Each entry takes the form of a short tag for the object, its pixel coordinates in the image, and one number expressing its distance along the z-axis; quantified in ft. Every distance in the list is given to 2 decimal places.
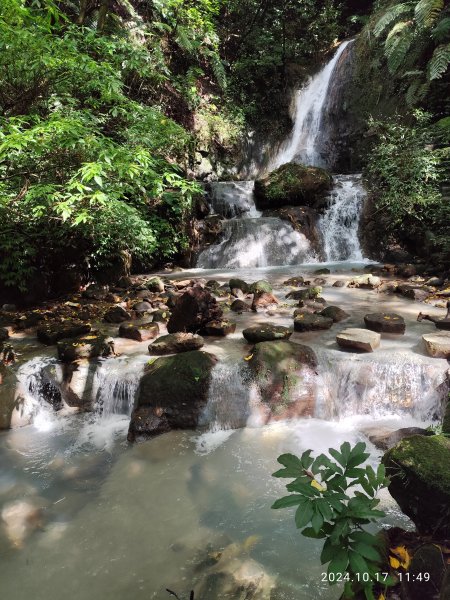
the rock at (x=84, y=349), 14.60
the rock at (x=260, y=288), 21.73
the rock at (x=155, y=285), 24.73
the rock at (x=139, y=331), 16.63
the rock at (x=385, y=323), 15.79
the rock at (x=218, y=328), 16.44
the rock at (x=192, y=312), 16.39
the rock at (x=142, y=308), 20.33
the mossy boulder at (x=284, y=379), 12.51
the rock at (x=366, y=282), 24.31
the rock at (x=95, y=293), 24.11
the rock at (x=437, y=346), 13.32
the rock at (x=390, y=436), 10.02
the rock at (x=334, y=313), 17.92
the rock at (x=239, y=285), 23.89
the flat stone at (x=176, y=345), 14.76
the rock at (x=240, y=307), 20.39
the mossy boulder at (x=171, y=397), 11.98
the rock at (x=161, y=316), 18.67
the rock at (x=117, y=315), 19.36
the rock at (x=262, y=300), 20.43
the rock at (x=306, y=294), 21.83
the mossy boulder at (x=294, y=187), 38.37
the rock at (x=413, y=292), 21.24
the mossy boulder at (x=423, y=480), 5.87
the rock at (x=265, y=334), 14.88
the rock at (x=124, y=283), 26.36
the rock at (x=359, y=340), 14.17
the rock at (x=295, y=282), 25.66
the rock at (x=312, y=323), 16.58
